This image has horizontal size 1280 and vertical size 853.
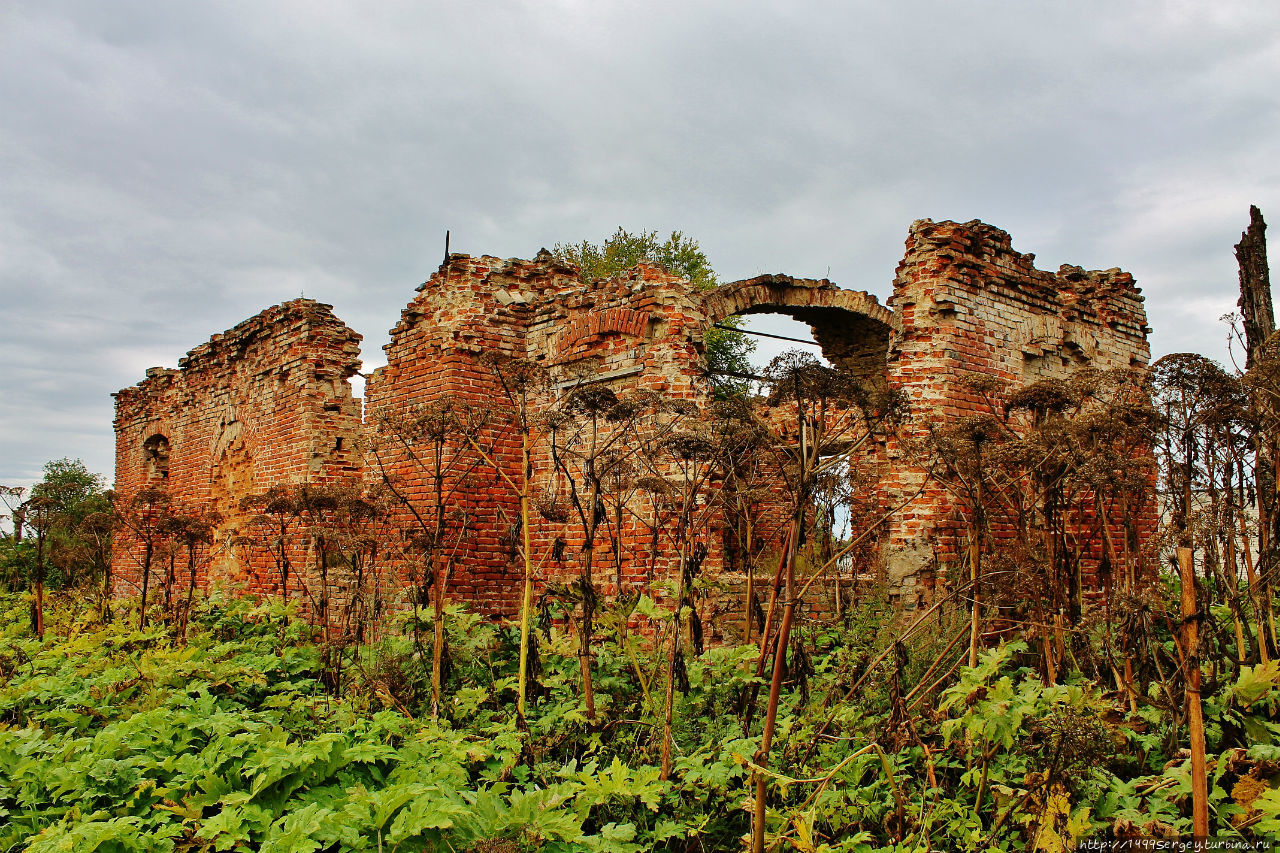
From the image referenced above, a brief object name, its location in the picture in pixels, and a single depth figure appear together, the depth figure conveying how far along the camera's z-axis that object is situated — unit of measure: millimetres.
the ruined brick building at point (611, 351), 7004
